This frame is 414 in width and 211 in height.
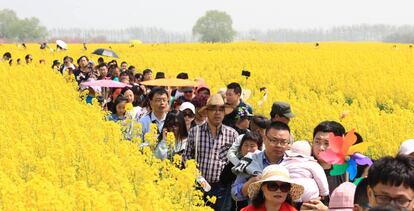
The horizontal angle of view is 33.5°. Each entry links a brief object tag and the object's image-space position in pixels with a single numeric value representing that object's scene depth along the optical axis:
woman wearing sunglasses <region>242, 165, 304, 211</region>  4.07
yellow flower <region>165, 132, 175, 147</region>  6.40
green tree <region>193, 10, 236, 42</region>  161.88
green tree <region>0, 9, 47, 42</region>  163.12
